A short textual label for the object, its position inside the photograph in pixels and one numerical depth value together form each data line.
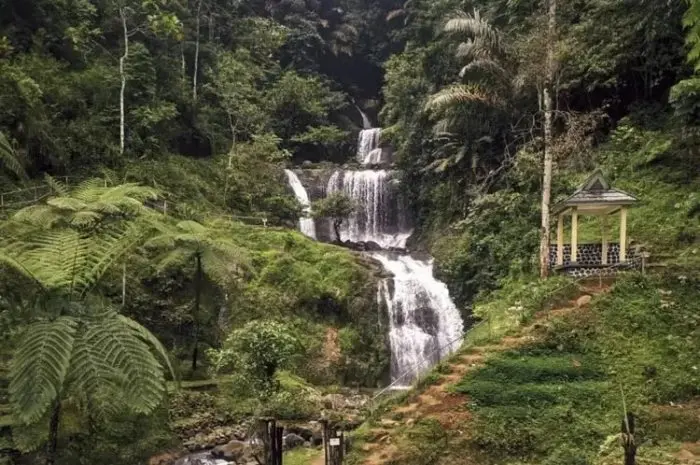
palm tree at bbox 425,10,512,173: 20.36
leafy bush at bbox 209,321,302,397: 11.70
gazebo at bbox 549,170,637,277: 13.66
